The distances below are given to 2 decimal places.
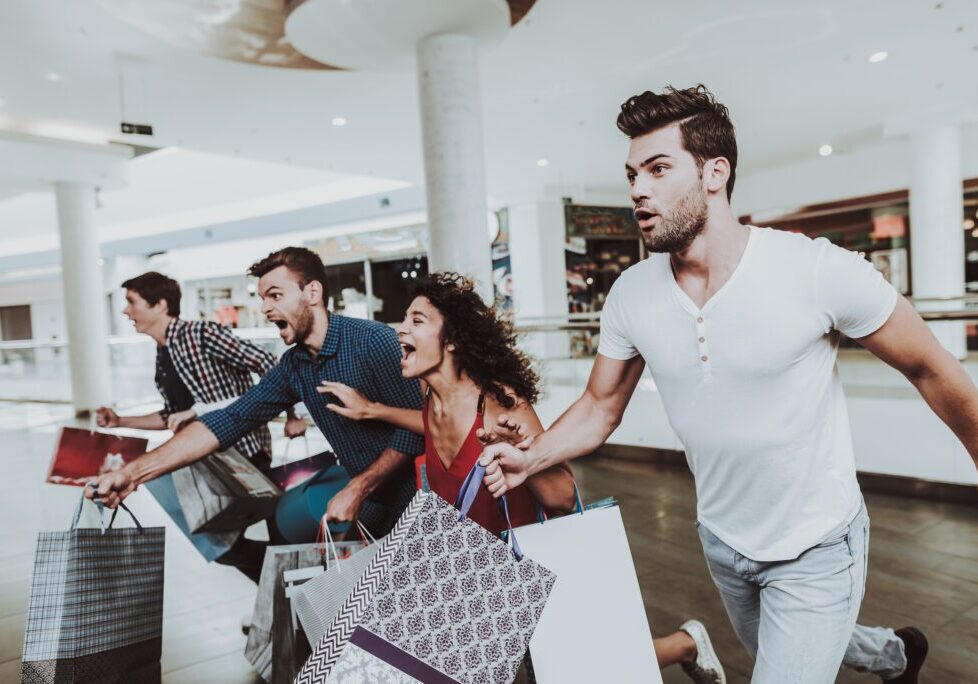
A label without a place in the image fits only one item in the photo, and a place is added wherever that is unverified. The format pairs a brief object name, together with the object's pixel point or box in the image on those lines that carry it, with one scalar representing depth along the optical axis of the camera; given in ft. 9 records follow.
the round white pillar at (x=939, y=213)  32.89
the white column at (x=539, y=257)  50.55
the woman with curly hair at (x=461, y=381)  6.64
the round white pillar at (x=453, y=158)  17.95
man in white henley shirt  5.06
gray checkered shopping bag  6.39
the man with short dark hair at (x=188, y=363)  11.53
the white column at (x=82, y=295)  42.09
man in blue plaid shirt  8.64
